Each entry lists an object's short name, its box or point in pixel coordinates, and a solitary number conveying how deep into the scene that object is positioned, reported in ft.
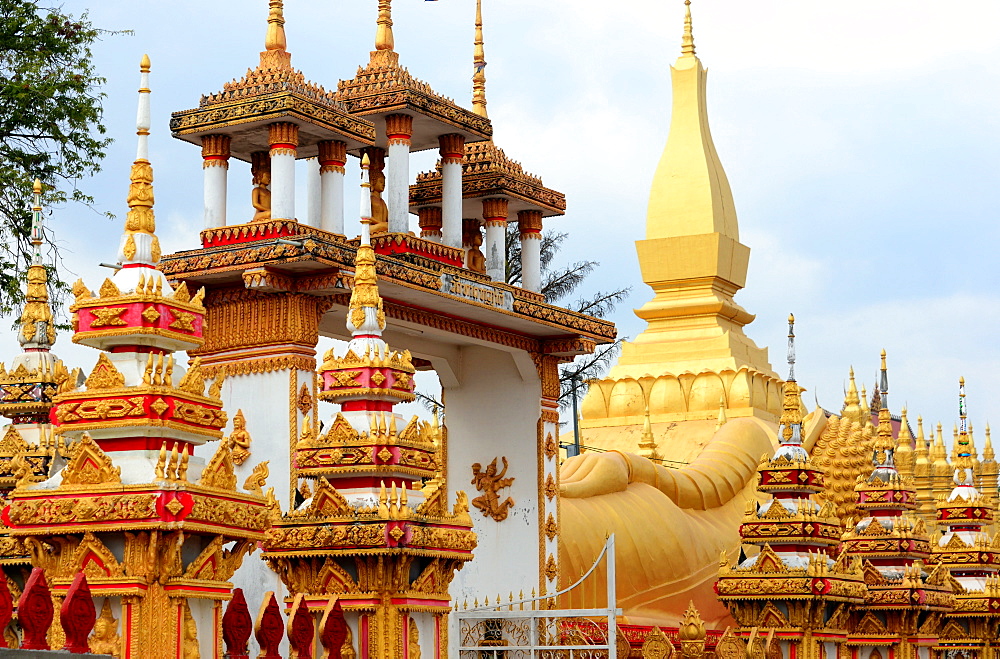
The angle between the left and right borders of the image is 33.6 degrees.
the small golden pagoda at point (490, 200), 62.08
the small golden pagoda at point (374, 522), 36.96
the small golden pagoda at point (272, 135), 50.08
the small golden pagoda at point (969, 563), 72.74
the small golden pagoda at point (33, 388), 39.34
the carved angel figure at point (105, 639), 29.30
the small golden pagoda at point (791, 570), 55.36
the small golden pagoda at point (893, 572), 62.95
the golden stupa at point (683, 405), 70.38
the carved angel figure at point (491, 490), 60.59
